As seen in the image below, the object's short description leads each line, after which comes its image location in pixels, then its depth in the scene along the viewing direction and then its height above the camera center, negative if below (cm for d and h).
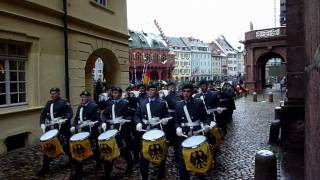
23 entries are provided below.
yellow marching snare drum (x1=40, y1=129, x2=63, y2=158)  844 -120
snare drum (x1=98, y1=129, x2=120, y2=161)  795 -118
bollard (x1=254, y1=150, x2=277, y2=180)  609 -124
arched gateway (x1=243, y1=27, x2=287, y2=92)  4134 +341
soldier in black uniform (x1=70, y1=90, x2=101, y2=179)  912 -73
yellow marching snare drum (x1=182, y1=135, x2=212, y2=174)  657 -114
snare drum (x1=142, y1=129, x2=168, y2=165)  728 -110
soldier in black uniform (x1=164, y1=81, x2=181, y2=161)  853 -70
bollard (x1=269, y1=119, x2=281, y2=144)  1179 -140
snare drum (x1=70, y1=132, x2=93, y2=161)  819 -122
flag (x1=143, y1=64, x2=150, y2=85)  1919 +34
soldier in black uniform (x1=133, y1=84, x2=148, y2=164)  872 -134
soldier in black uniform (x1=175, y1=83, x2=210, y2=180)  745 -54
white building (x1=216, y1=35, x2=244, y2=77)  13588 +943
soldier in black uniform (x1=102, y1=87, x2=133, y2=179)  882 -70
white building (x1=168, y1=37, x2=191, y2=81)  10981 +703
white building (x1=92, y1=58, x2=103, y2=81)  5780 +247
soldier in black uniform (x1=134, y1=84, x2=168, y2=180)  835 -54
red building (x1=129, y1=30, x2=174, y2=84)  8600 +664
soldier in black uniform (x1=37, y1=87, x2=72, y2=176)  931 -61
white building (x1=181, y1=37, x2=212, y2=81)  11762 +783
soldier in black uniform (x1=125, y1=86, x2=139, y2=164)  909 -129
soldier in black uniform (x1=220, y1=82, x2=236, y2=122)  1655 -62
